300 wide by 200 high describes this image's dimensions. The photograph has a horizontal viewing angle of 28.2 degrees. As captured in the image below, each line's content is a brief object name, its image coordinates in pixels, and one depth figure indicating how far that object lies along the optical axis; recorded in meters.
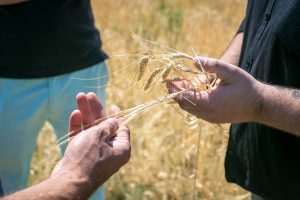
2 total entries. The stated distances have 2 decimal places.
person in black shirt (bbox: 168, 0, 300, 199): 1.57
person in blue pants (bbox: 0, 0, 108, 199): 2.16
